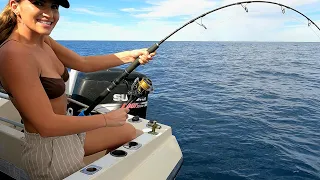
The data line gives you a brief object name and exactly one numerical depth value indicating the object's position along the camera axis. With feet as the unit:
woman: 4.76
